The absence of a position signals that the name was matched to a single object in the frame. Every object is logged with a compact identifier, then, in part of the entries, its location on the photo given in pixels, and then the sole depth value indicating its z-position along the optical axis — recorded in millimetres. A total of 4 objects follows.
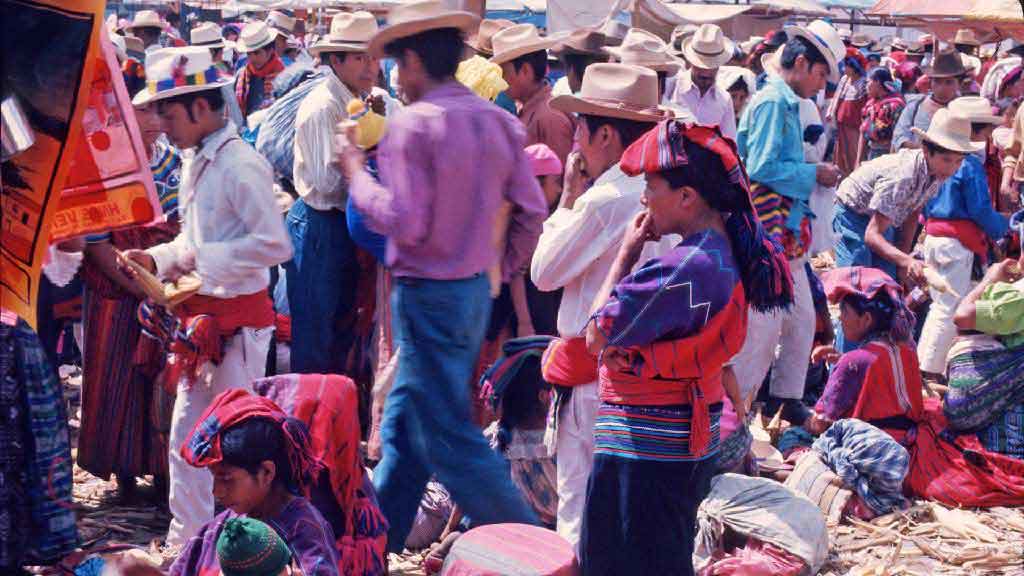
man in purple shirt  9930
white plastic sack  11211
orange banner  5965
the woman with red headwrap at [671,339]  8305
